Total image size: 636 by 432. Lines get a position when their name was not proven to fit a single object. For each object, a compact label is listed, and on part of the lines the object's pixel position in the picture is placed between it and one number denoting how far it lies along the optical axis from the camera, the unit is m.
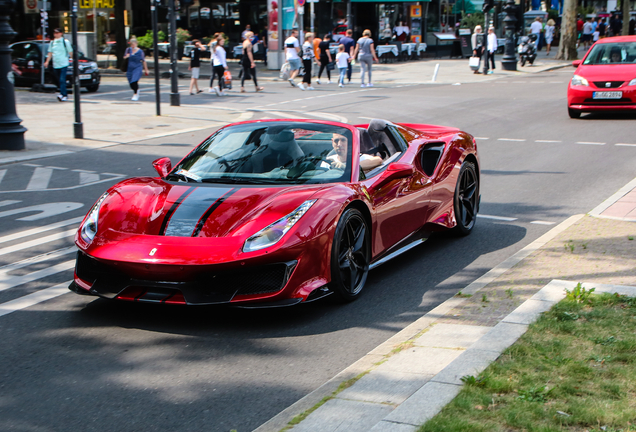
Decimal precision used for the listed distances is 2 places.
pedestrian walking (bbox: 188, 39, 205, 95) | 24.89
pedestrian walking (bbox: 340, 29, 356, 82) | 29.17
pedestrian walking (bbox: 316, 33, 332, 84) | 29.52
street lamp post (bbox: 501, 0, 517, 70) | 34.44
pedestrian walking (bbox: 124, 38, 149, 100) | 22.52
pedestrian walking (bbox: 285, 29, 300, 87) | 27.64
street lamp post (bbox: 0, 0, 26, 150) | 13.25
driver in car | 5.98
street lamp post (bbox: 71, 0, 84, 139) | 14.63
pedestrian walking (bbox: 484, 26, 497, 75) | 33.03
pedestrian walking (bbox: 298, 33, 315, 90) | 26.19
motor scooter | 36.97
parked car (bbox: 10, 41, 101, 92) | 25.61
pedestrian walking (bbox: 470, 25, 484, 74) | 34.09
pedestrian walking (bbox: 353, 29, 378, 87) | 27.41
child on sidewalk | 27.55
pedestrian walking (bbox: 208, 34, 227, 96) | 24.53
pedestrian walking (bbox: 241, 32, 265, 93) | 25.75
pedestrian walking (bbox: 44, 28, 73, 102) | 22.16
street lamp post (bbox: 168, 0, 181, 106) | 20.14
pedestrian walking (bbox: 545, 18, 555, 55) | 48.78
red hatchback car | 17.25
